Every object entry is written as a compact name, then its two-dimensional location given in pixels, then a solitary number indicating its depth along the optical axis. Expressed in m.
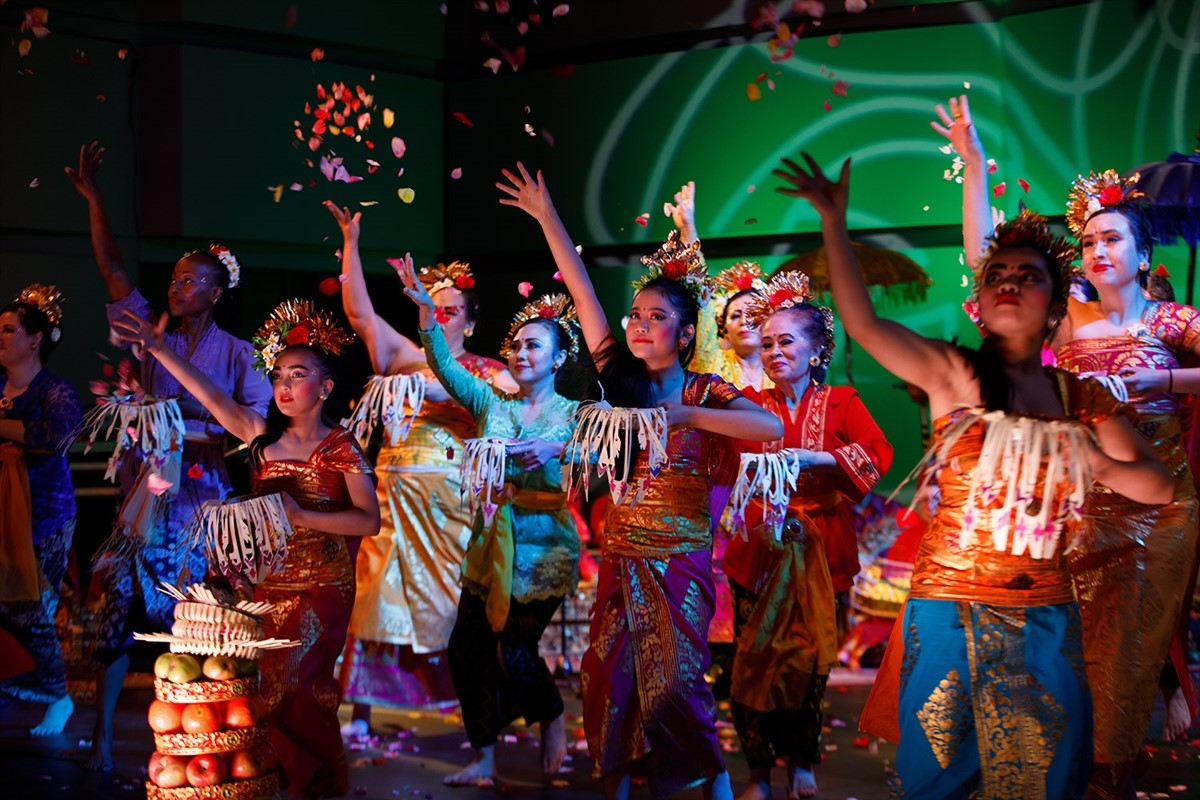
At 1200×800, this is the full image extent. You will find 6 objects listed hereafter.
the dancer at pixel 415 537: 5.41
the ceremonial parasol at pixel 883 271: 6.96
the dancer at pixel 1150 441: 3.89
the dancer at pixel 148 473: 4.79
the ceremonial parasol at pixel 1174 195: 5.81
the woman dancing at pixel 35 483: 5.31
